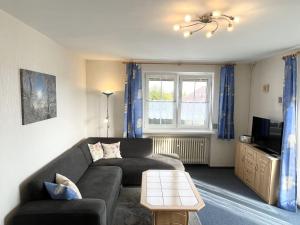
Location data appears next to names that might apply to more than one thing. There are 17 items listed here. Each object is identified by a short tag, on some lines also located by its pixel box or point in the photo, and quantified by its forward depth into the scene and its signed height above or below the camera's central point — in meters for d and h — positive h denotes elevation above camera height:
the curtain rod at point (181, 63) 5.04 +0.89
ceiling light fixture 2.04 +0.81
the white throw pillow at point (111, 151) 4.37 -0.93
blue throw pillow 2.44 -0.96
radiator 5.16 -0.99
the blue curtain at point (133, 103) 4.90 +0.00
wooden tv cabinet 3.53 -1.15
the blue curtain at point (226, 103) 4.98 +0.01
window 5.27 +0.06
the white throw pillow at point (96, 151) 4.21 -0.90
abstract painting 2.43 +0.08
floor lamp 4.88 +0.09
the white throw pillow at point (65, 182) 2.57 -0.92
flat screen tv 3.66 -0.53
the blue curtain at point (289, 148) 3.32 -0.65
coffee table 2.46 -1.09
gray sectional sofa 2.22 -1.07
